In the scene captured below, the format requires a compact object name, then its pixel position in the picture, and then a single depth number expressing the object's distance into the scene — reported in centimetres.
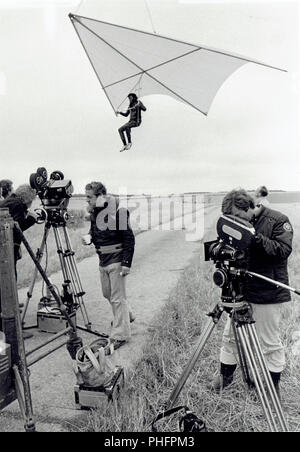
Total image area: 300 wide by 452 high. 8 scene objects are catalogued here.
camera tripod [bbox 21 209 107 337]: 459
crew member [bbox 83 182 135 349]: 459
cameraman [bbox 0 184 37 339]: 475
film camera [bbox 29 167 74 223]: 468
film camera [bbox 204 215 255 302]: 266
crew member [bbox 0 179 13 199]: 650
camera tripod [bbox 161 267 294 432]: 267
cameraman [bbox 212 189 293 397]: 315
